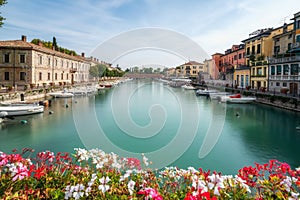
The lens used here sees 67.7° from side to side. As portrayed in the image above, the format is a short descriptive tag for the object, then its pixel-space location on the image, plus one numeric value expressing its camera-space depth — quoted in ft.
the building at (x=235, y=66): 128.06
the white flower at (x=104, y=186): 8.90
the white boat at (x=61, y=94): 102.62
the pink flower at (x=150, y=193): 7.75
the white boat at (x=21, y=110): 54.75
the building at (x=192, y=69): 287.89
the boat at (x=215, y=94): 109.30
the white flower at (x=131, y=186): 9.34
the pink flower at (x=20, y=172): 9.80
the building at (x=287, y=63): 80.81
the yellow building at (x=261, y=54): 101.96
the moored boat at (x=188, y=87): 170.13
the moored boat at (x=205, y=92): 122.79
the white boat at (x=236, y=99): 89.94
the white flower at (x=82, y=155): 12.94
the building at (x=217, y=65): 192.93
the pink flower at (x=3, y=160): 11.25
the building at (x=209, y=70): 212.68
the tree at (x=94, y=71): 203.72
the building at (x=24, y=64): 102.58
